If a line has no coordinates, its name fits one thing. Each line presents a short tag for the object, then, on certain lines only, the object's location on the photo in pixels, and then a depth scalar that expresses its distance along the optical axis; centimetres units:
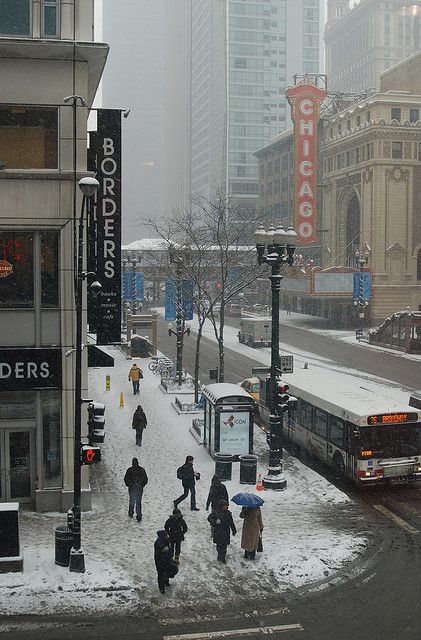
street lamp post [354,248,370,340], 6119
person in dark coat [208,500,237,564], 1562
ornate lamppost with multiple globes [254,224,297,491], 2135
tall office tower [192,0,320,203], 14825
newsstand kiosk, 2331
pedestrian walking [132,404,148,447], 2512
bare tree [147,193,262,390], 3375
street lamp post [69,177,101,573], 1465
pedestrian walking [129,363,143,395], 3491
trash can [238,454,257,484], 2112
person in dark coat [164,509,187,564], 1540
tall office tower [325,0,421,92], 16450
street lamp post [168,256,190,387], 3878
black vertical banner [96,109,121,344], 1953
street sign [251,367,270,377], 3125
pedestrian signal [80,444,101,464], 1570
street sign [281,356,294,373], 2673
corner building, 1880
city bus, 2019
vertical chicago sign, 7594
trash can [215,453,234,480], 2158
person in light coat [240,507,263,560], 1560
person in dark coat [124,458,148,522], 1794
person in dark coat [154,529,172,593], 1405
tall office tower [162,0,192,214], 19912
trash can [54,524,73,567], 1523
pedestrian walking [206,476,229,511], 1748
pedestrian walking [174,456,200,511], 1883
